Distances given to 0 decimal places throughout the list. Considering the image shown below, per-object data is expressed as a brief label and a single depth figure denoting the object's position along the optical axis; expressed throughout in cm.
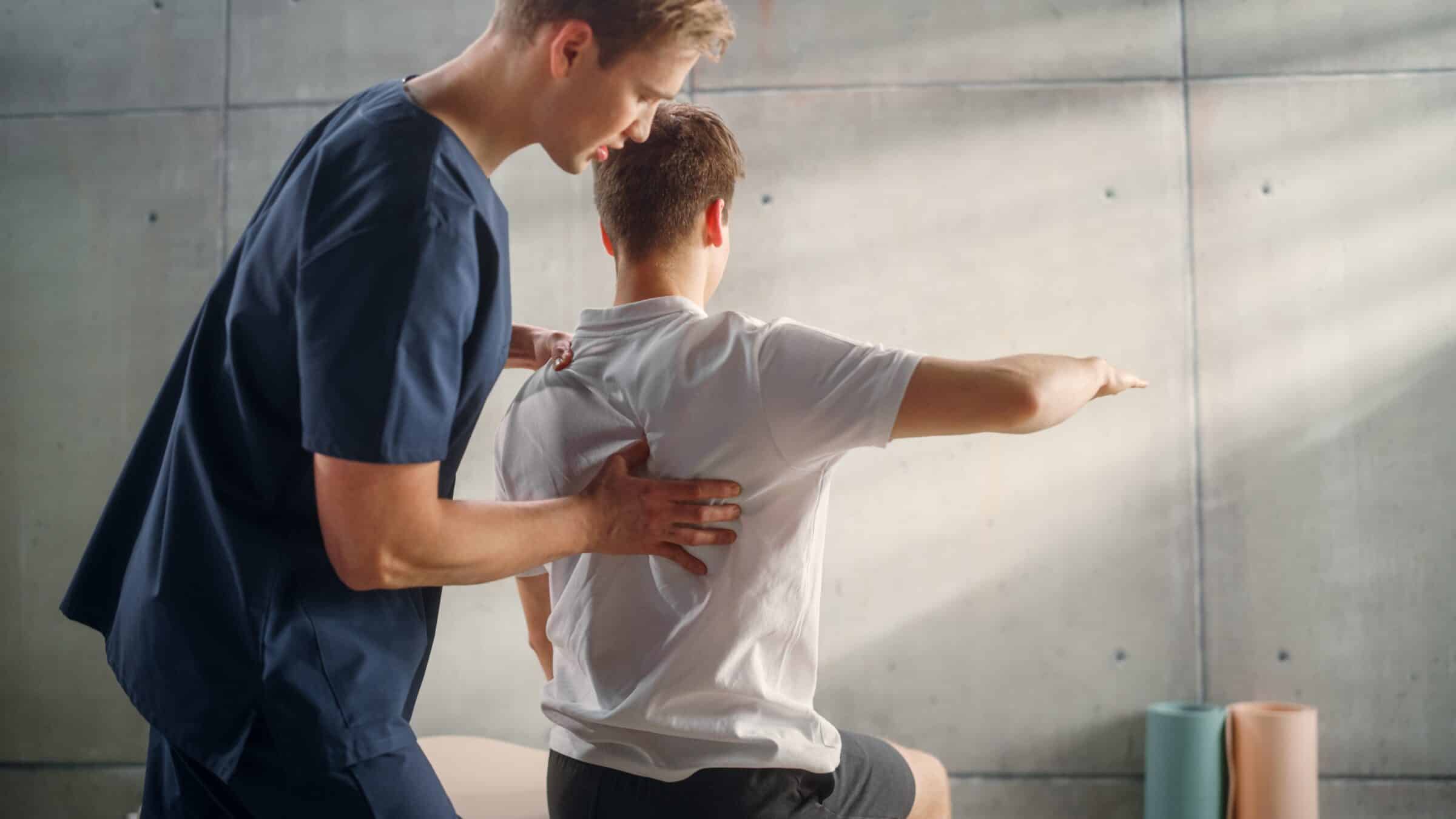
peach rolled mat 266
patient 114
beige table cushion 218
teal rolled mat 272
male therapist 88
